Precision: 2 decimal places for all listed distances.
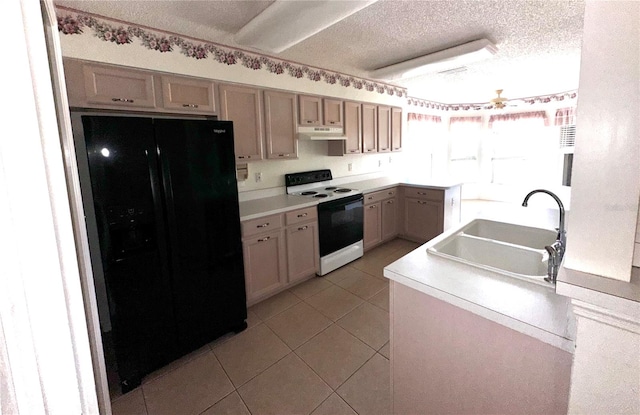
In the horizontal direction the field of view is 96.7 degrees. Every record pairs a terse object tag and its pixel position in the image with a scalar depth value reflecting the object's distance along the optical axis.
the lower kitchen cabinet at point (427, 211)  4.01
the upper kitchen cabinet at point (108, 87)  1.91
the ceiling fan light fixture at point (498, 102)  4.20
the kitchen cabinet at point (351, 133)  3.81
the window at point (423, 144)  5.79
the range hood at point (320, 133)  3.22
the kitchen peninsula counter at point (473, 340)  0.95
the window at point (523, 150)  5.81
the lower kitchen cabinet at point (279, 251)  2.60
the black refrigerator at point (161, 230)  1.68
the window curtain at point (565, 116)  5.39
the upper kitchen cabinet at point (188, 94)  2.31
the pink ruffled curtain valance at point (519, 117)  5.75
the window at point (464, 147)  6.64
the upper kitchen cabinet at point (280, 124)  2.99
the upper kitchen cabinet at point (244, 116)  2.66
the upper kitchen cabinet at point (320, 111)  3.33
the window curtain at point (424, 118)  5.70
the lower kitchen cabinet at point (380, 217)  3.86
